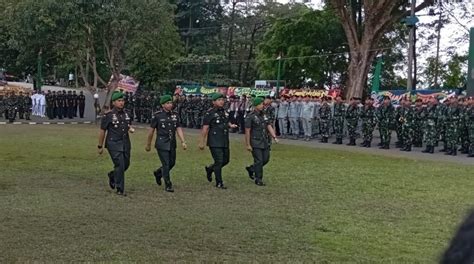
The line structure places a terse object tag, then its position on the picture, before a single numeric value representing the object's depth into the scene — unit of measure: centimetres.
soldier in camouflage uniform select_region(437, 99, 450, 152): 2003
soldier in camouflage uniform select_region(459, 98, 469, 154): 1950
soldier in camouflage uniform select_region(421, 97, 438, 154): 2016
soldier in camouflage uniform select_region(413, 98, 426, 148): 2072
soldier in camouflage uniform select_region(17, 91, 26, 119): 3634
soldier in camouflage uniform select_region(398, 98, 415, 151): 2095
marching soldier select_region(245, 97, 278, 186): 1269
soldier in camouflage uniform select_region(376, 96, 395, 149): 2164
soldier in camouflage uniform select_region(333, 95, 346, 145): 2367
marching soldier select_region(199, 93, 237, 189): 1230
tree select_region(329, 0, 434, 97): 2909
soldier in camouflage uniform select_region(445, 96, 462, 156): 1961
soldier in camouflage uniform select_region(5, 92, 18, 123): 3522
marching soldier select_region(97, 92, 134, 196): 1122
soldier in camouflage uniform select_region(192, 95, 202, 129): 3123
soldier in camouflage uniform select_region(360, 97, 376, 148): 2216
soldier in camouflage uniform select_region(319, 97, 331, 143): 2422
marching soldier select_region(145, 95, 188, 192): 1170
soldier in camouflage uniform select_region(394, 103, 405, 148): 2134
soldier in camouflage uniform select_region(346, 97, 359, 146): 2277
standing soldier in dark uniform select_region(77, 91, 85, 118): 4006
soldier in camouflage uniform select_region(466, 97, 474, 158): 1919
